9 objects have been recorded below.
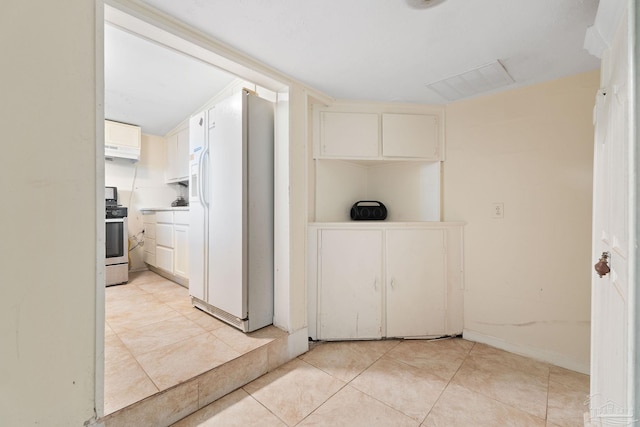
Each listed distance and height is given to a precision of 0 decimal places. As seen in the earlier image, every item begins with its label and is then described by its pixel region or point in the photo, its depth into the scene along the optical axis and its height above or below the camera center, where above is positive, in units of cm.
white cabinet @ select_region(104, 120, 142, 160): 320 +94
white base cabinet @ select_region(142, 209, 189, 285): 284 -37
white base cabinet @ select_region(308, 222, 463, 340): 210 -57
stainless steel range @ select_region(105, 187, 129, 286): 304 -40
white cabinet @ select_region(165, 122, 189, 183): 341 +82
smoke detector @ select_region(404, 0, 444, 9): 112 +94
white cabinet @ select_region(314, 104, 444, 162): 226 +73
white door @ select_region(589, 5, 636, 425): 67 -10
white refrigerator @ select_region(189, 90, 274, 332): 182 +3
